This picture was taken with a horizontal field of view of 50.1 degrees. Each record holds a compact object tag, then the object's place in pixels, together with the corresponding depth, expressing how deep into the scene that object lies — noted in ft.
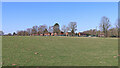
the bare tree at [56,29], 315.51
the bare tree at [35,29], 320.91
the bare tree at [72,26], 252.62
